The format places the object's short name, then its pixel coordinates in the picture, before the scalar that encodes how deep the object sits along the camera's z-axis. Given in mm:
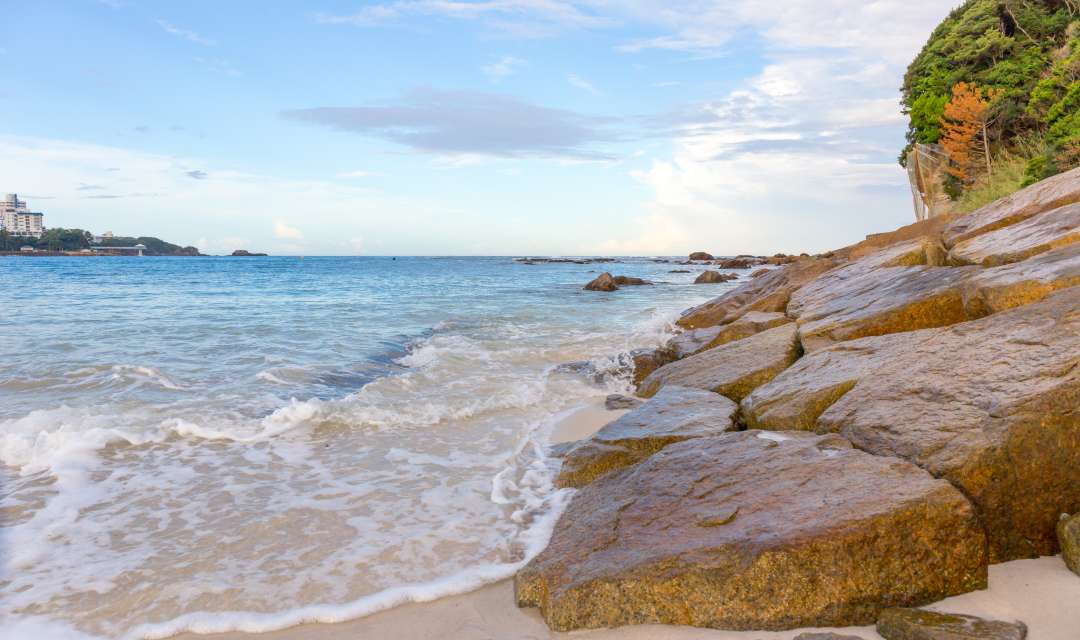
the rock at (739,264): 72625
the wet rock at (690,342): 10859
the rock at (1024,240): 6793
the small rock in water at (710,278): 41281
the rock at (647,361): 10820
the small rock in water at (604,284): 36906
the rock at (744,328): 10711
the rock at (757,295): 13930
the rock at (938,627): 2779
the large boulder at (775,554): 3168
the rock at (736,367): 7211
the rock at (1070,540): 3219
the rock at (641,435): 5648
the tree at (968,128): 30655
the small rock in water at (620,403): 8777
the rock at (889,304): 6801
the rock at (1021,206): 8531
